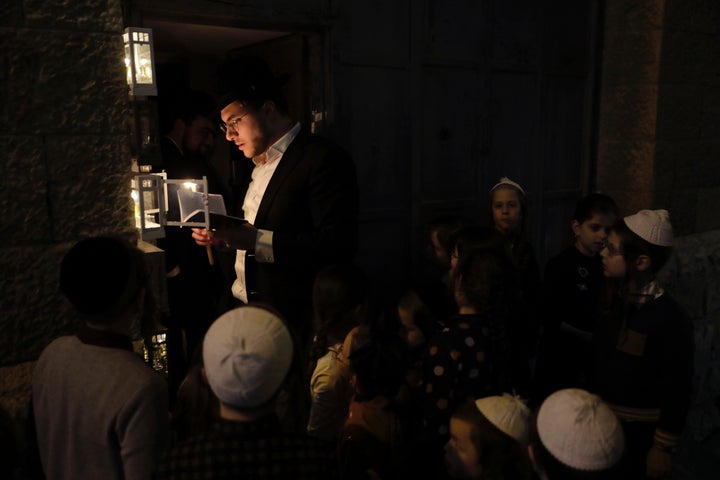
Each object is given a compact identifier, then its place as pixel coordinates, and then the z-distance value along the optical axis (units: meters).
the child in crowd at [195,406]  1.84
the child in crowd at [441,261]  3.31
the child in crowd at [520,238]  3.42
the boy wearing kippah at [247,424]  1.51
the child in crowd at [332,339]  2.45
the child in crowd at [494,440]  1.89
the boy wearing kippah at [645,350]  2.57
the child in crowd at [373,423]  2.19
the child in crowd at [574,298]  3.41
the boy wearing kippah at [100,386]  1.69
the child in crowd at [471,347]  2.33
